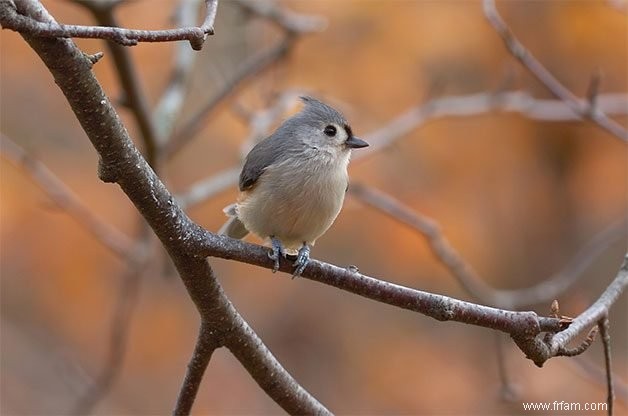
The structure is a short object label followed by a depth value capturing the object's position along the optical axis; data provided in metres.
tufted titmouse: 3.73
